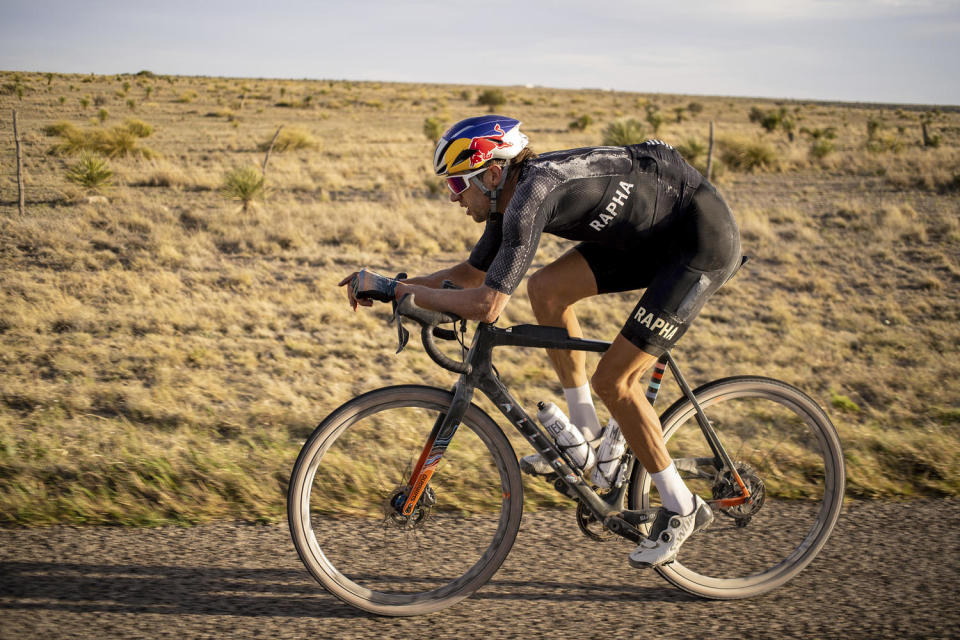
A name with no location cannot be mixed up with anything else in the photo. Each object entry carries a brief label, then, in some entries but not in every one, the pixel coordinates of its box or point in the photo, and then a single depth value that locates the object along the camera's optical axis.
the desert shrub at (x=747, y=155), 24.83
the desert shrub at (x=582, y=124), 38.48
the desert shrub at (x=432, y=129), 31.99
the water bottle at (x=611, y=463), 3.05
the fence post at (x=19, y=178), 14.28
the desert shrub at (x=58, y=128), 23.23
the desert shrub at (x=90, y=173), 16.53
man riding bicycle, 2.76
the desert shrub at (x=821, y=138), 26.77
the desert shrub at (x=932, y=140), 30.85
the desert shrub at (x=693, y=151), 23.59
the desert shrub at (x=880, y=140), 28.45
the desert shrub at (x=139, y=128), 26.59
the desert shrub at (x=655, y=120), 36.06
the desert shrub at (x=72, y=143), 21.42
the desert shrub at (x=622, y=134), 23.62
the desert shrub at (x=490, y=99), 57.72
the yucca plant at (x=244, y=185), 15.94
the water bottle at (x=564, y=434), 3.00
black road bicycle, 2.81
